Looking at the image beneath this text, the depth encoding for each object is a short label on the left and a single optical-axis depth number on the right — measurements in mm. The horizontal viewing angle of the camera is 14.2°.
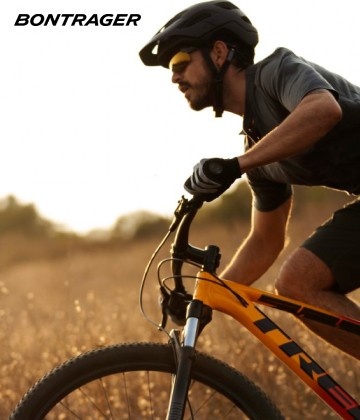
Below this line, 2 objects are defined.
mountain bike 4924
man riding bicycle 4987
